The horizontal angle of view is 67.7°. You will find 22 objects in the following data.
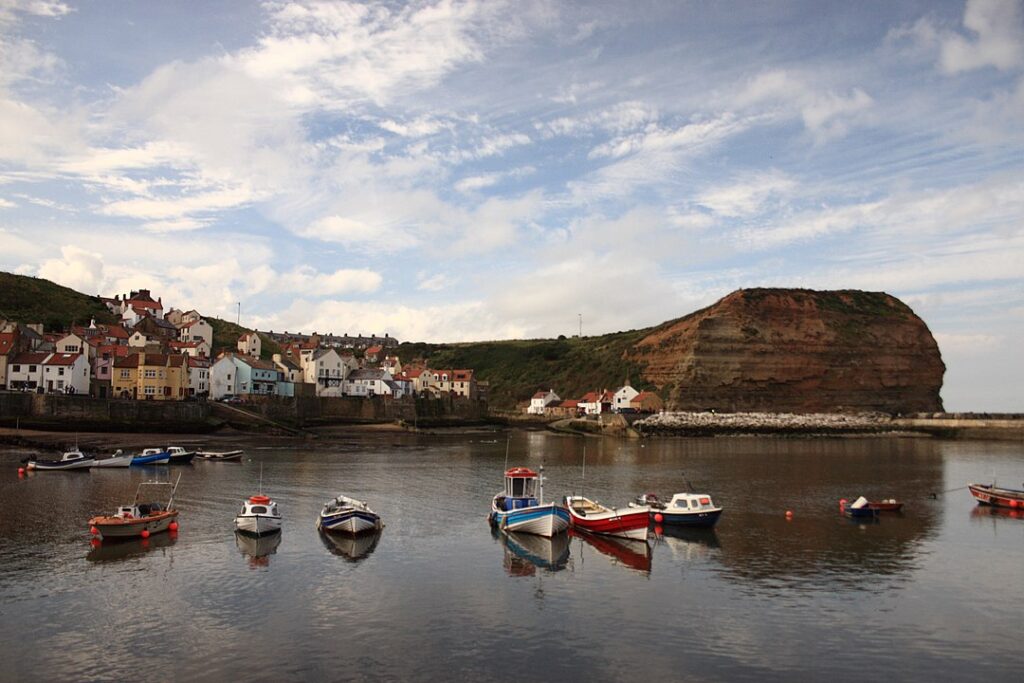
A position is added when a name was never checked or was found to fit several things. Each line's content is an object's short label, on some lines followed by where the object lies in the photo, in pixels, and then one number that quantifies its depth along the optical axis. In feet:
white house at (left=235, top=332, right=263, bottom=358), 435.53
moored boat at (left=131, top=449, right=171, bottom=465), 198.35
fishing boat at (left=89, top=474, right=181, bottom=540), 103.91
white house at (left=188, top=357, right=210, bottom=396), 324.17
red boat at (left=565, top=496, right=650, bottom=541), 111.96
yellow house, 308.19
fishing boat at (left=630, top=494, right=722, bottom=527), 122.01
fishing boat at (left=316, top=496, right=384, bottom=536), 109.40
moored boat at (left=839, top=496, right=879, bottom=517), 135.85
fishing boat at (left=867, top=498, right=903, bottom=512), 142.41
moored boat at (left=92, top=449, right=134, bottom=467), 189.78
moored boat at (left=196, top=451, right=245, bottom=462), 209.56
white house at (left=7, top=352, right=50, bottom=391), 287.28
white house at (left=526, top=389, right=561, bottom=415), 491.31
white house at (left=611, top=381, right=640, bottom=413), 444.14
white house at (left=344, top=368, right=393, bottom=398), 397.19
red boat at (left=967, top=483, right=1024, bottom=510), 150.10
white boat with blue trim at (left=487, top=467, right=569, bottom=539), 112.78
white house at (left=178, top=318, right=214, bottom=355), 431.43
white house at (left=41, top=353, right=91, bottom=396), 289.12
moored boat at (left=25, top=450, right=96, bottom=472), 175.11
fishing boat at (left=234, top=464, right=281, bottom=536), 108.06
